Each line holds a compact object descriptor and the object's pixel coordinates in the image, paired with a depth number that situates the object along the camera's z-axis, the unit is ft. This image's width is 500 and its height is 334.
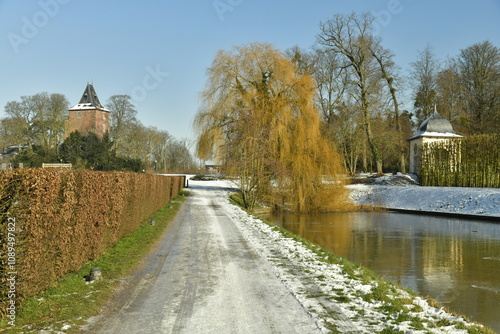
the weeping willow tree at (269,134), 82.43
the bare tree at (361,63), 131.23
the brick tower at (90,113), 237.94
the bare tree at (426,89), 153.79
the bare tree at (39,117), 155.97
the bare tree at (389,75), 135.33
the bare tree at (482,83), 136.87
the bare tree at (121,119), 198.59
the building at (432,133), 136.26
